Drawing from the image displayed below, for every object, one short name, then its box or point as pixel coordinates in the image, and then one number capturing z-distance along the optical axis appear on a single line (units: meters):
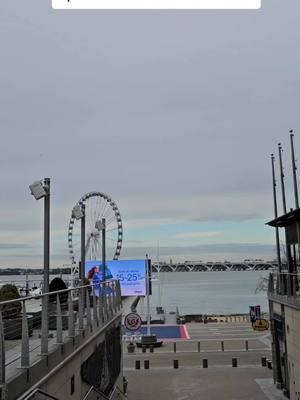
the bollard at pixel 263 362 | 24.81
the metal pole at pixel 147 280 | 38.59
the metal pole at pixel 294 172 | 20.58
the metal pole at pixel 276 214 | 21.05
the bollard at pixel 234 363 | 24.81
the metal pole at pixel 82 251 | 14.68
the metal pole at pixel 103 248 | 19.00
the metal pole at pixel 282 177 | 22.67
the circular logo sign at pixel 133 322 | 26.92
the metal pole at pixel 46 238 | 9.84
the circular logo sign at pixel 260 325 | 26.59
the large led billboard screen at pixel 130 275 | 41.22
